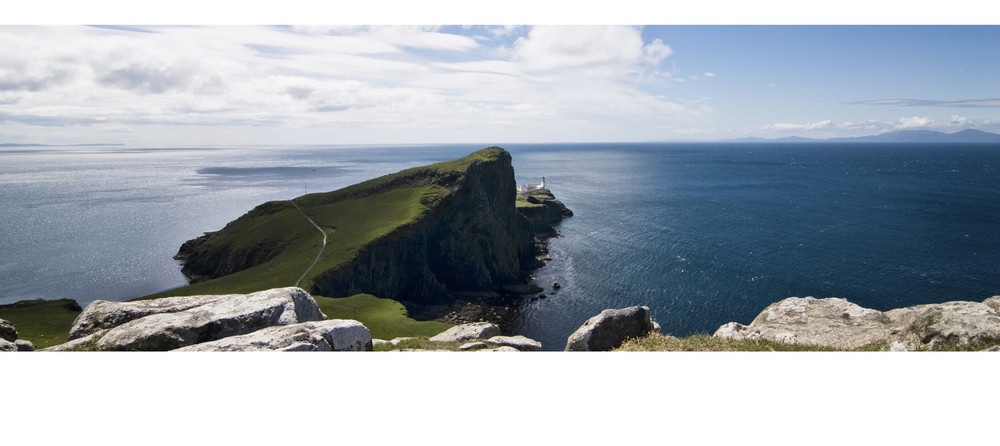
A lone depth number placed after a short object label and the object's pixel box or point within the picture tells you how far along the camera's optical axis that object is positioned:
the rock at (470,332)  25.70
